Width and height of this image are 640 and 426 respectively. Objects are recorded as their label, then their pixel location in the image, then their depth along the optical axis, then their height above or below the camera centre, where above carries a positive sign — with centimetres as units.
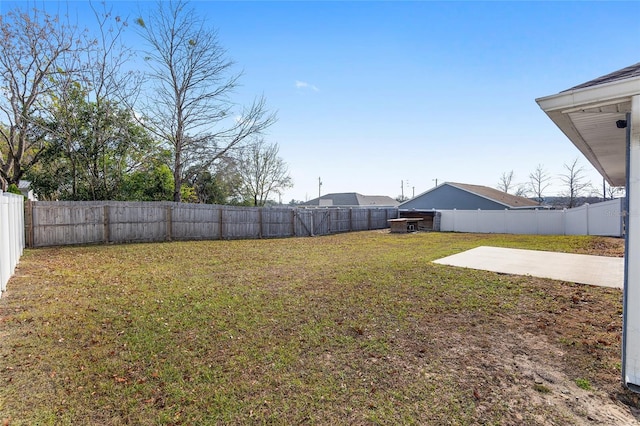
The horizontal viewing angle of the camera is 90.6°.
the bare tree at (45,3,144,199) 1338 +445
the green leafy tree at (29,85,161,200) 1389 +270
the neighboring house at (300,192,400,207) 3994 +85
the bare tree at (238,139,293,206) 3192 +356
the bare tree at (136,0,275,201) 1588 +610
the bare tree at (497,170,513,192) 4528 +366
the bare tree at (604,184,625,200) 3249 +146
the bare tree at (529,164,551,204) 3678 +319
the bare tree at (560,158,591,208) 3150 +269
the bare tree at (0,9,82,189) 1149 +525
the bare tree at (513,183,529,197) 4268 +236
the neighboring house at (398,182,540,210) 2608 +69
